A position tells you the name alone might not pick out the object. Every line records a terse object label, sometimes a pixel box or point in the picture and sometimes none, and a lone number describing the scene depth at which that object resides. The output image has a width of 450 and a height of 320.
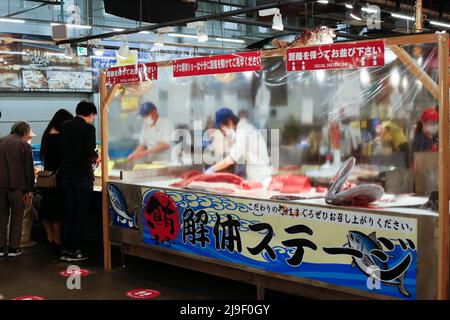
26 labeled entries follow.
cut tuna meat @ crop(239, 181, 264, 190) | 5.44
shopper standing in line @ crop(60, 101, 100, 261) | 6.43
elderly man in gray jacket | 6.73
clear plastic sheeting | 4.27
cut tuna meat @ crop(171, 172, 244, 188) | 5.62
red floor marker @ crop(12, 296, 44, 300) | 5.24
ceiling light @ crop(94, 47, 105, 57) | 10.94
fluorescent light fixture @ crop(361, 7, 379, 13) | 9.03
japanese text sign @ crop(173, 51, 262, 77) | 4.90
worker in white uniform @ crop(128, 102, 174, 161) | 6.40
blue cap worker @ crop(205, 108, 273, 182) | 5.59
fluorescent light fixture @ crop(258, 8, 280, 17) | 7.35
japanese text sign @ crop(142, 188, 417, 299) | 3.90
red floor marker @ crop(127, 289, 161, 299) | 5.25
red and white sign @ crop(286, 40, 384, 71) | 4.05
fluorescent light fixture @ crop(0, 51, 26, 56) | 15.68
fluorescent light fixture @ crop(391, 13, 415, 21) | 11.29
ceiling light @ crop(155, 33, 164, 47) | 9.59
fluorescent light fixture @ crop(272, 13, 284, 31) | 7.37
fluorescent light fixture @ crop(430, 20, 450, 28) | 12.69
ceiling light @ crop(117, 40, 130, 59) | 7.73
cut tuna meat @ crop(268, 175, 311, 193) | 5.20
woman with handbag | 6.74
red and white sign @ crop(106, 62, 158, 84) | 5.86
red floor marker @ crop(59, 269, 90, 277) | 6.02
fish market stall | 3.92
